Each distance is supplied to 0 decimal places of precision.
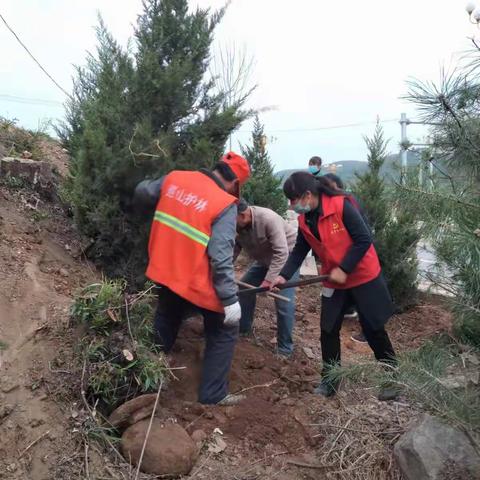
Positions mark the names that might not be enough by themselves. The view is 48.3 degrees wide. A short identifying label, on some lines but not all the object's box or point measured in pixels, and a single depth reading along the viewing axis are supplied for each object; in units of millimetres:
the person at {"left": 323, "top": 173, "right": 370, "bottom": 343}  3796
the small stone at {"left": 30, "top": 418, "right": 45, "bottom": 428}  2828
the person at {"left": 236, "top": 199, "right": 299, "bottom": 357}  4316
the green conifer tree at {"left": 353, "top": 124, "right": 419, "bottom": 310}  6859
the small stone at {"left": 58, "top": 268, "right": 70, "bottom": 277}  4383
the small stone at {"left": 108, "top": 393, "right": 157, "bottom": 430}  2984
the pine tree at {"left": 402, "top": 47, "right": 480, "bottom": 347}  2213
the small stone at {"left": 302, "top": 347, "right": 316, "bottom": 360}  4994
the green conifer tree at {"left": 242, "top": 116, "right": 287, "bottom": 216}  7656
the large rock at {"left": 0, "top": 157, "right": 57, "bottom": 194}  5230
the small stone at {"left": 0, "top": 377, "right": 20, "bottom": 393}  2953
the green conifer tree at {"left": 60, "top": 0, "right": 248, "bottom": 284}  4227
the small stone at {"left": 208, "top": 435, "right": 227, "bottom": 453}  3100
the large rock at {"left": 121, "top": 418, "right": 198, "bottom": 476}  2844
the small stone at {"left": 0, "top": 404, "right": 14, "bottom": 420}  2822
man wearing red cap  3295
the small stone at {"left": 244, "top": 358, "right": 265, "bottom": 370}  4202
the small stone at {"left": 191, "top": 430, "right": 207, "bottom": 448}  3105
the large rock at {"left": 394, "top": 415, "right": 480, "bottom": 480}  2676
